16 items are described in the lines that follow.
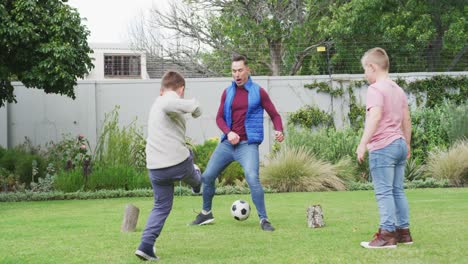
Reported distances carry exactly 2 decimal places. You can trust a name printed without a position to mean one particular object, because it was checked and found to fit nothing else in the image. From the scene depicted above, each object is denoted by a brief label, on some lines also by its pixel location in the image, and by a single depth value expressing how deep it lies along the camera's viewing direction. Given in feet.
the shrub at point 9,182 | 45.37
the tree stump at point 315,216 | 24.49
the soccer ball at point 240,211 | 25.88
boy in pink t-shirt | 19.51
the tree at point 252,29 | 89.81
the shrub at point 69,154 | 46.96
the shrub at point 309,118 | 54.80
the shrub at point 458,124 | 51.06
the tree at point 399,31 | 75.36
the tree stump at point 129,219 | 24.66
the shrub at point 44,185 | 44.34
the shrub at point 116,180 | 44.29
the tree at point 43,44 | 40.34
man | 24.26
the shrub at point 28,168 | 46.62
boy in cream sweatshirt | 18.60
